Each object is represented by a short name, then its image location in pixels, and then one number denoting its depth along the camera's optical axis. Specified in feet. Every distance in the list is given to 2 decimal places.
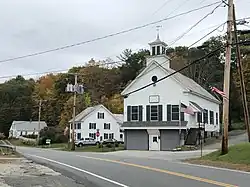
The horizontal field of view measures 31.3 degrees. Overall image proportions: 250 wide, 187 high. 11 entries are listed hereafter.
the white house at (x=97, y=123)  285.64
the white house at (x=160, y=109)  171.94
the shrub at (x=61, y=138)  282.77
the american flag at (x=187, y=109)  159.13
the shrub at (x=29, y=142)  282.30
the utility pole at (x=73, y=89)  193.88
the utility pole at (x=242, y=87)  94.32
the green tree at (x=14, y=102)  378.94
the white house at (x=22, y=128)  362.94
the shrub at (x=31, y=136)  340.72
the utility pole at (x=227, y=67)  86.53
